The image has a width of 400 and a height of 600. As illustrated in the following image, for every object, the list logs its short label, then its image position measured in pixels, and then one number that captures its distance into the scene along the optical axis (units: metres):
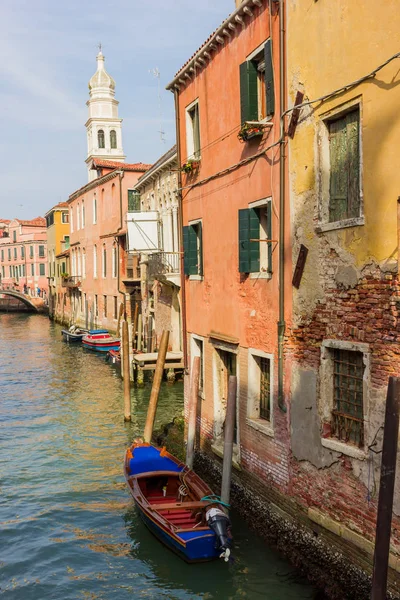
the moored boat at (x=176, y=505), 8.67
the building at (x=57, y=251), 52.97
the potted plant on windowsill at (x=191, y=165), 12.50
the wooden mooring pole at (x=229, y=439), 9.66
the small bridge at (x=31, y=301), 62.34
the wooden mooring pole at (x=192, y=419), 11.64
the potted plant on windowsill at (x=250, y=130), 9.43
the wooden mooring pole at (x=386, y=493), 5.77
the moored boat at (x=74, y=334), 36.18
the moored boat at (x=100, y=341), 31.58
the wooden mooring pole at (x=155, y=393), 13.09
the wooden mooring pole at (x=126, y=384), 17.03
